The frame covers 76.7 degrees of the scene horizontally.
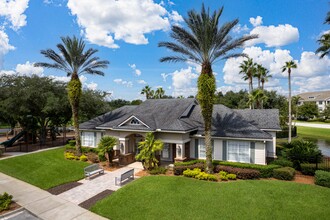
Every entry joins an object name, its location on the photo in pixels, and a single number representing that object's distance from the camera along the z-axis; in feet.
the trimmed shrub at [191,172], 53.72
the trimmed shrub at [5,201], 39.14
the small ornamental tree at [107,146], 65.72
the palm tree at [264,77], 138.10
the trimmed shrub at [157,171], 57.77
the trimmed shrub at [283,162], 58.44
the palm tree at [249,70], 135.67
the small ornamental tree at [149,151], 59.57
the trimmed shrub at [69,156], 74.18
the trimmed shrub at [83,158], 72.59
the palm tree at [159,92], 203.41
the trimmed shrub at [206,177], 51.47
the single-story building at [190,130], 61.87
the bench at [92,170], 56.13
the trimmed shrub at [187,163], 58.54
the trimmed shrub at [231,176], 51.90
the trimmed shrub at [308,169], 54.65
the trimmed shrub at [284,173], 51.22
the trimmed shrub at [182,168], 56.39
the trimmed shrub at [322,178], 46.11
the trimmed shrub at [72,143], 88.37
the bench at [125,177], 50.60
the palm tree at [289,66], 107.68
